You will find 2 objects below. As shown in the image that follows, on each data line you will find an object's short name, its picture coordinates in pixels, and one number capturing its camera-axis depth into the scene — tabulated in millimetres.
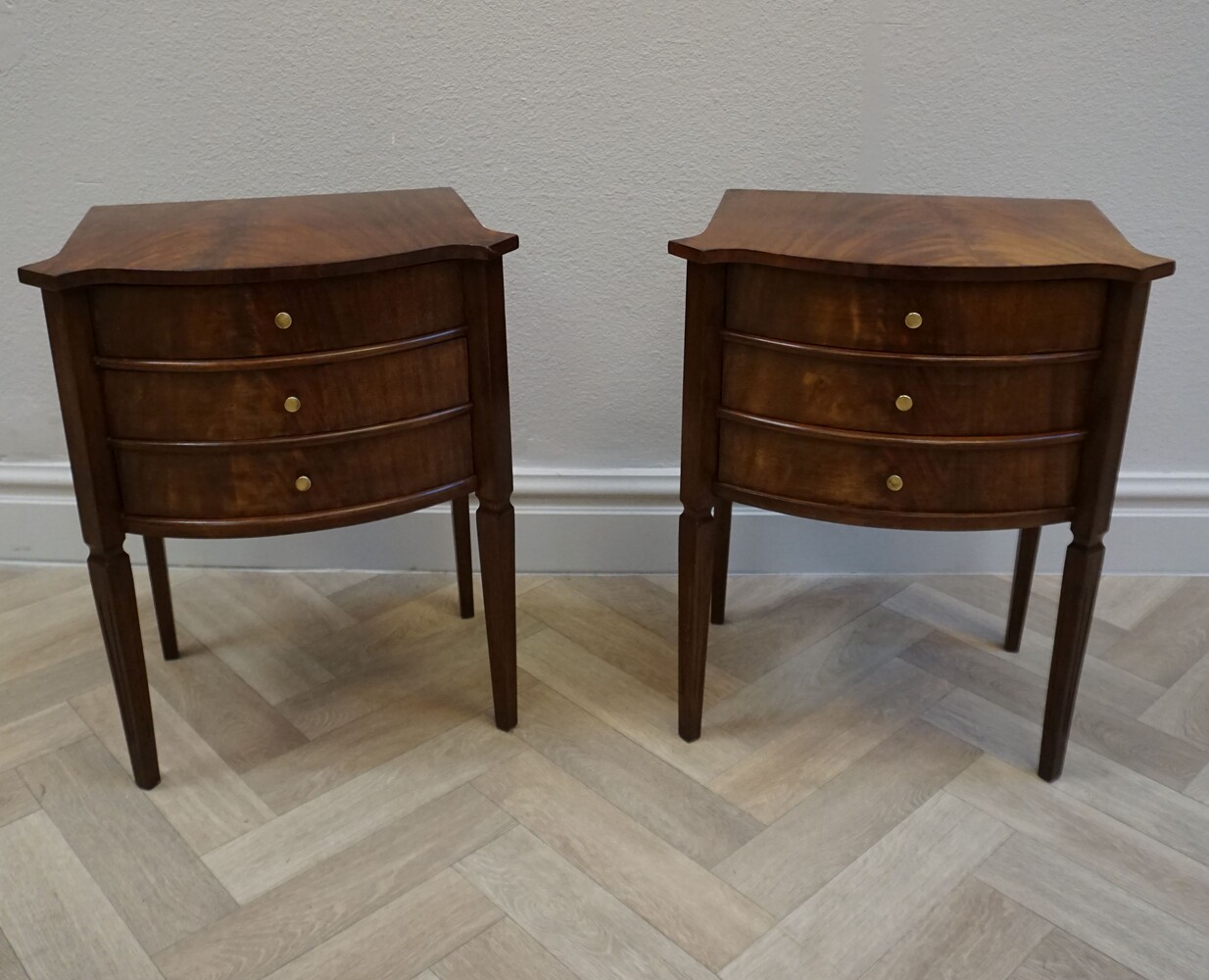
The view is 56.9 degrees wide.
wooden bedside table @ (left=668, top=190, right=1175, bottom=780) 1217
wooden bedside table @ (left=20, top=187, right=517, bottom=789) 1217
